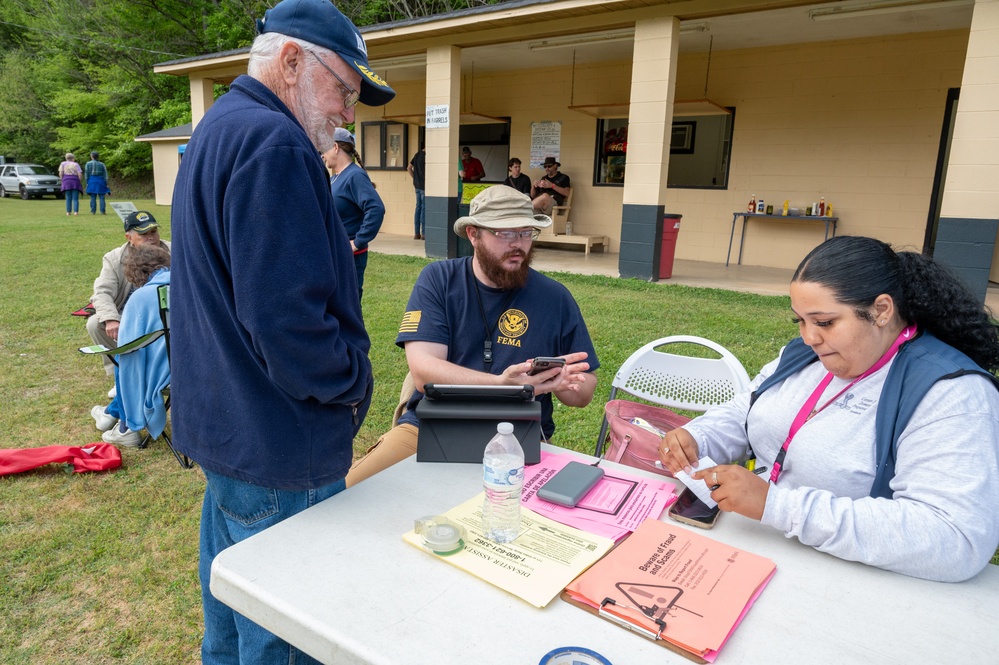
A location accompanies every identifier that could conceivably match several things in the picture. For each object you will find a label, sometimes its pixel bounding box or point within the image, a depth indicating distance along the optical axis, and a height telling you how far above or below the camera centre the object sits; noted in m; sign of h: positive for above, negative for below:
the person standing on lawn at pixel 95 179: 17.39 +0.23
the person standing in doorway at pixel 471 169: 12.35 +0.66
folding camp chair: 3.33 -0.77
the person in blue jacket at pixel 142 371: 3.47 -0.96
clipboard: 1.05 -0.69
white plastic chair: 2.58 -0.66
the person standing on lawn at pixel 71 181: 17.17 +0.15
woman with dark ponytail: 1.32 -0.48
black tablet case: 1.79 -0.61
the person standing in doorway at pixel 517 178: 11.09 +0.47
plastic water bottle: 1.37 -0.62
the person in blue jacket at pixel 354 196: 4.40 +0.02
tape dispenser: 1.30 -0.67
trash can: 8.38 -0.37
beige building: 7.26 +1.45
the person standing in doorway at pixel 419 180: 11.88 +0.39
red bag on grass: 3.24 -1.35
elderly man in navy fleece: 1.26 -0.19
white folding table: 1.05 -0.69
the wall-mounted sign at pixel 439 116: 9.38 +1.23
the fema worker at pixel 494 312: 2.51 -0.41
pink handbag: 2.08 -0.73
